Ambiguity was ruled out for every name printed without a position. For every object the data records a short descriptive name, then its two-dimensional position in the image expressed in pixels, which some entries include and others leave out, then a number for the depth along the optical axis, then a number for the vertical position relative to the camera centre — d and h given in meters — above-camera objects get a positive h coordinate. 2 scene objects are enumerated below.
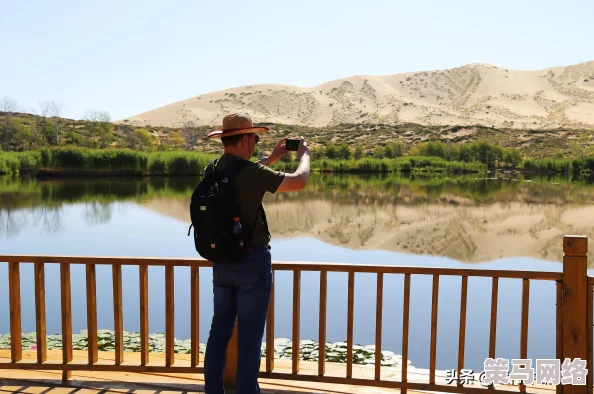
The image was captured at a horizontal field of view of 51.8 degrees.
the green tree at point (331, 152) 61.91 -0.21
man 2.76 -0.59
